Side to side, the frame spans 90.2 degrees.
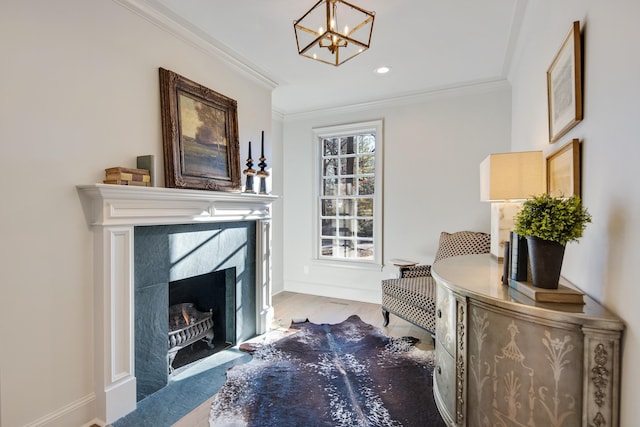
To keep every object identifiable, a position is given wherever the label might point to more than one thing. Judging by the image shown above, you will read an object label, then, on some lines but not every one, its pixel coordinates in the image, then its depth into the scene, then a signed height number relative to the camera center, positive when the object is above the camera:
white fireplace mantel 1.93 -0.42
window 4.43 +0.28
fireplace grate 2.55 -0.99
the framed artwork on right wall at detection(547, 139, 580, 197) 1.46 +0.21
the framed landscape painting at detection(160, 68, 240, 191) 2.43 +0.64
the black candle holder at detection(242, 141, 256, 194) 3.12 +0.36
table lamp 1.88 +0.21
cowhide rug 1.97 -1.26
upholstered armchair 2.91 -0.74
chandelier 1.96 +1.51
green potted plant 1.17 -0.07
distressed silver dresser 0.99 -0.52
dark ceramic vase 1.21 -0.19
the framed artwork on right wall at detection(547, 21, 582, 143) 1.44 +0.64
